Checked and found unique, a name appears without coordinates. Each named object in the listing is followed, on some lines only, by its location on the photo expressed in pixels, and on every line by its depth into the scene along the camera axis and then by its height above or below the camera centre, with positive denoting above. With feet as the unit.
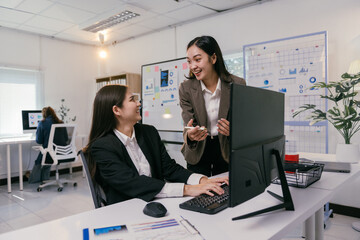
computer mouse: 3.22 -1.16
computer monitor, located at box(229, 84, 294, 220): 2.75 -0.36
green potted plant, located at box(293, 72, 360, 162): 6.33 -0.18
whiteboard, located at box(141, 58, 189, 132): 14.11 +1.03
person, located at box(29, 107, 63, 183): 13.23 -1.23
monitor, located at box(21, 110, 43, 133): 14.75 -0.36
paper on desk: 2.73 -1.23
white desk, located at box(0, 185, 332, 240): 2.82 -1.24
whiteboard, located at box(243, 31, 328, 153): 9.71 +1.34
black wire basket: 4.37 -1.02
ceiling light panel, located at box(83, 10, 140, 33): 12.92 +4.55
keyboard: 3.37 -1.17
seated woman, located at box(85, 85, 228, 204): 4.04 -0.77
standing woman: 5.57 +0.21
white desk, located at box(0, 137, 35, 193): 12.80 -1.71
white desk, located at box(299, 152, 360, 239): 4.42 -1.21
